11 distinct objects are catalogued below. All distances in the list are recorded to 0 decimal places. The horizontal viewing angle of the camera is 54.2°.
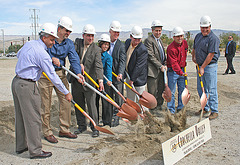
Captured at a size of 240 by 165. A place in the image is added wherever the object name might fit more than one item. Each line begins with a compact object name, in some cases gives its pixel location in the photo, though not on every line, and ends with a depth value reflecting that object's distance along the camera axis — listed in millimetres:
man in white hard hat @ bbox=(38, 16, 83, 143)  3998
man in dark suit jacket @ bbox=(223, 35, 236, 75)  11845
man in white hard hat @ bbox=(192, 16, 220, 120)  4977
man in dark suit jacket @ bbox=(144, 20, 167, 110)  5285
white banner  2931
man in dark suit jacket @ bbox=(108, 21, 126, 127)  4844
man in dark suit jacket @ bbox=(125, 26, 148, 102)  4909
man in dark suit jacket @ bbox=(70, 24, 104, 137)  4379
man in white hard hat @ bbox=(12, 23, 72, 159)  3260
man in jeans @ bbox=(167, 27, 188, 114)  5148
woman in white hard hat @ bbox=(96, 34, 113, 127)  4586
